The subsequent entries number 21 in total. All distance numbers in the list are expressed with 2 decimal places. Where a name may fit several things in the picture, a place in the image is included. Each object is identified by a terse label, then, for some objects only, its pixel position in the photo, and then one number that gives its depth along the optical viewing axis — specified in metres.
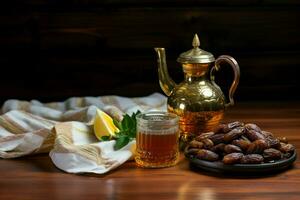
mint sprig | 1.10
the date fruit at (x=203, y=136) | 1.05
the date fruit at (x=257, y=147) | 1.01
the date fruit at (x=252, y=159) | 0.99
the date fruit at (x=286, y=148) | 1.04
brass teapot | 1.11
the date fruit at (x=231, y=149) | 1.01
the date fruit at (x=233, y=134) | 1.03
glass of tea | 1.03
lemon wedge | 1.14
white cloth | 1.04
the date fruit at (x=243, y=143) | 1.02
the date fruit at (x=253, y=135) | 1.03
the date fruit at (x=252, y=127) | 1.06
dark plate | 0.99
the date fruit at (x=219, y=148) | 1.02
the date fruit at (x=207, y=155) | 1.01
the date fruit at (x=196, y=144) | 1.04
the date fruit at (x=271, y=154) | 1.01
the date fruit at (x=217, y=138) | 1.04
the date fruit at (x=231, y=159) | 0.99
